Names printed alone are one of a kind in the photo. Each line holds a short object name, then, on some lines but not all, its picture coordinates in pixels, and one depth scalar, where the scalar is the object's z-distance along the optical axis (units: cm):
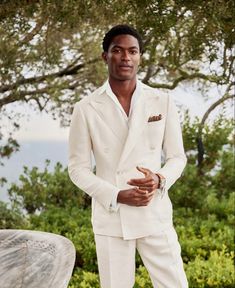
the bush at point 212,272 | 546
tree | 459
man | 307
